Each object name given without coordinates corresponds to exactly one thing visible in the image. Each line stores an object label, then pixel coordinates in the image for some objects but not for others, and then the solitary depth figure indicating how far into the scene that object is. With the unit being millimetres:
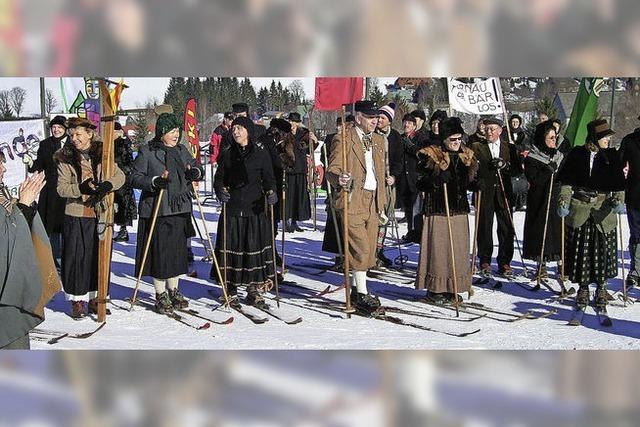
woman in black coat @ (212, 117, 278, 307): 6055
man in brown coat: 5914
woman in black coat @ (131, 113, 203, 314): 5906
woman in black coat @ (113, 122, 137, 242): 7344
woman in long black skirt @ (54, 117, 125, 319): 5574
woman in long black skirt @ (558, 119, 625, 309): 5680
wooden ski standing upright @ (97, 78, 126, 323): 5344
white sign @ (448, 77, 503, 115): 8727
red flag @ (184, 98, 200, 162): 8047
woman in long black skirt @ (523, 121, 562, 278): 6922
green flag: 6285
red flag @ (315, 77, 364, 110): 5927
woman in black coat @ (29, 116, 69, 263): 6996
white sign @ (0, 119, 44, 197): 10289
